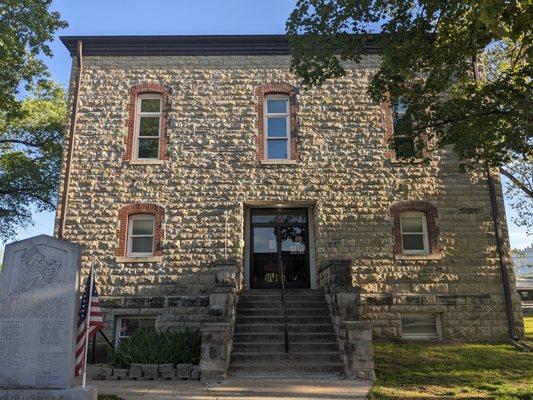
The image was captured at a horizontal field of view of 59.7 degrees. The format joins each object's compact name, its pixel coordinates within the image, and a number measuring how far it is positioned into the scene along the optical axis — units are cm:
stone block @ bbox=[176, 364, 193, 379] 921
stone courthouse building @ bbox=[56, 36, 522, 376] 1302
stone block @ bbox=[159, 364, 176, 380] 923
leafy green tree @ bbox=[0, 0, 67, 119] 1350
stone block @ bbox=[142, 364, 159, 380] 920
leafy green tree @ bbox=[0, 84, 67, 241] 2119
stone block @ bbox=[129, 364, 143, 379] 922
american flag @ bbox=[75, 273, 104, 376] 783
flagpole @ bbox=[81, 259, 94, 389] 749
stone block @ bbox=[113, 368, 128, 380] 928
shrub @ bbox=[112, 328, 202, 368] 965
